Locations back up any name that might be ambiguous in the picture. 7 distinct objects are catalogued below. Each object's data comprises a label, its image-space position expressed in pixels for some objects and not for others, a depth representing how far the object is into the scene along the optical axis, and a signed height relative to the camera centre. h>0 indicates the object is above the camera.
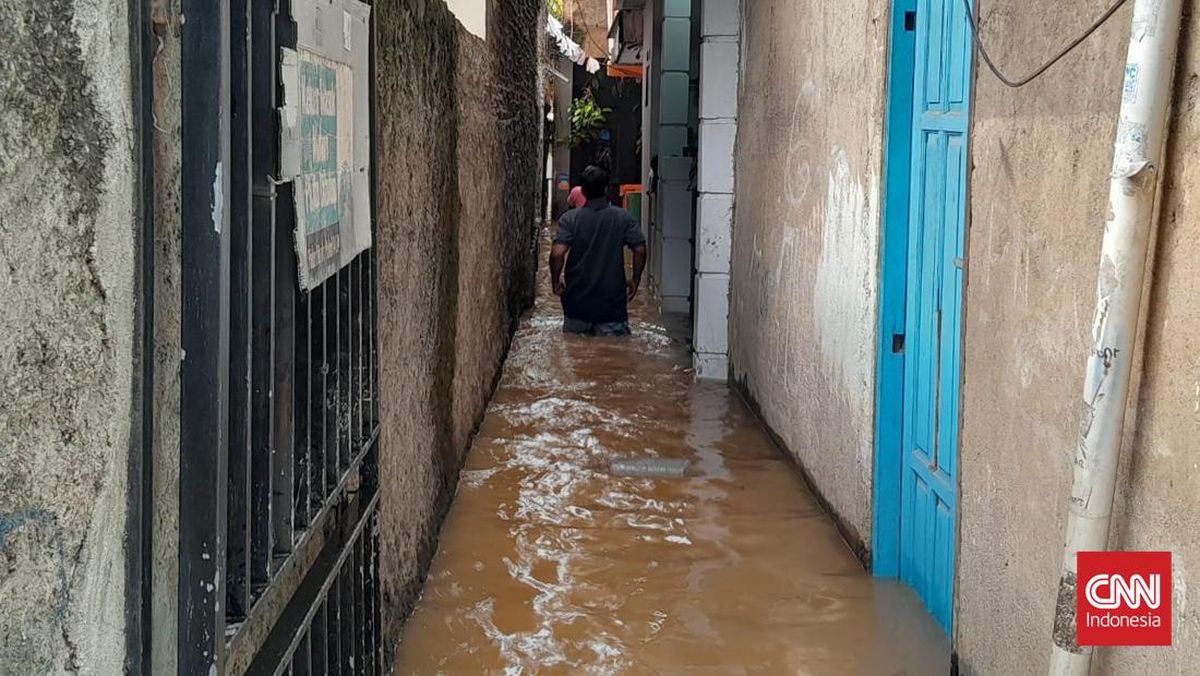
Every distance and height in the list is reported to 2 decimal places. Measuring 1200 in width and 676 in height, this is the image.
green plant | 24.20 +1.10
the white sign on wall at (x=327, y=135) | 2.23 +0.08
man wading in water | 10.94 -0.63
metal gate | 1.76 -0.39
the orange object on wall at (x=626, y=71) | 22.47 +1.93
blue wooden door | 4.18 -0.42
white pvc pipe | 2.30 -0.19
